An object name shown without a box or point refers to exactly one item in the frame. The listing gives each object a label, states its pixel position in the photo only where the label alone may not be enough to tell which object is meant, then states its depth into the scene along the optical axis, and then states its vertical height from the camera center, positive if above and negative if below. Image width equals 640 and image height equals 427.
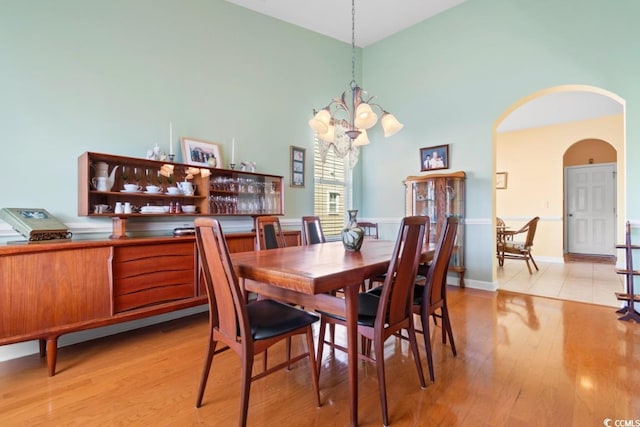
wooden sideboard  1.93 -0.52
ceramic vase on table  2.20 -0.18
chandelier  2.48 +0.73
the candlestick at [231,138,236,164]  3.58 +0.74
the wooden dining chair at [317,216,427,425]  1.56 -0.54
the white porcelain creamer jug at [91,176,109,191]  2.56 +0.25
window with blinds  4.67 +0.34
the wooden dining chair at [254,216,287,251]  2.67 -0.20
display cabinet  4.18 +0.16
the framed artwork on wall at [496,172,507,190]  7.08 +0.74
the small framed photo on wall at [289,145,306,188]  4.30 +0.65
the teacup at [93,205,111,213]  2.57 +0.04
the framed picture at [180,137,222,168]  3.17 +0.65
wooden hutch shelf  2.56 +0.23
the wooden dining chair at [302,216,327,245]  2.96 -0.19
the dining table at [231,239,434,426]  1.41 -0.31
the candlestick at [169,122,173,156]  3.06 +0.76
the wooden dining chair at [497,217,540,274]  5.11 -0.59
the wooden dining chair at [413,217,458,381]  1.95 -0.52
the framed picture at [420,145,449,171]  4.43 +0.81
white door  6.45 +0.07
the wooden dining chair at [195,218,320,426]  1.42 -0.57
